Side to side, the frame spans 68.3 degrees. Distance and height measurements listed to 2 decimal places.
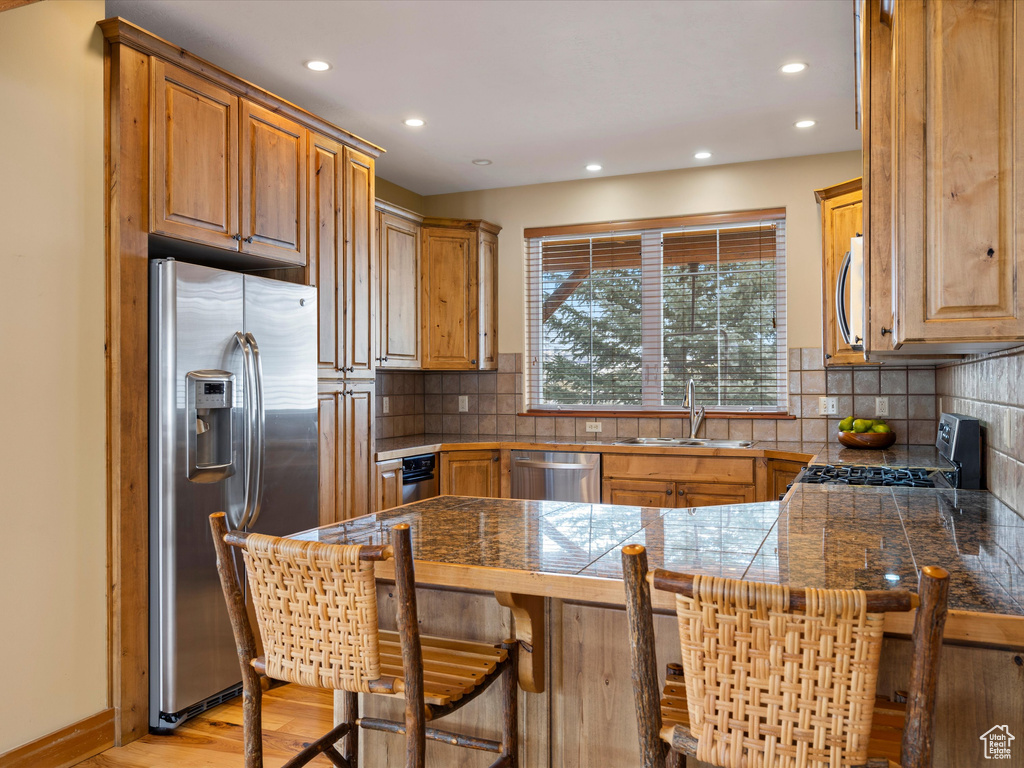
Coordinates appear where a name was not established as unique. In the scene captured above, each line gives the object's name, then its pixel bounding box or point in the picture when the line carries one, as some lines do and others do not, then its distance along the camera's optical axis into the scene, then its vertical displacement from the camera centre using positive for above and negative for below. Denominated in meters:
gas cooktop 2.81 -0.35
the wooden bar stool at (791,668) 1.01 -0.39
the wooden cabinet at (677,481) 4.17 -0.52
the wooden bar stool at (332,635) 1.36 -0.46
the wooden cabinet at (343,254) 3.61 +0.68
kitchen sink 4.45 -0.33
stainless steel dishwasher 4.46 -0.53
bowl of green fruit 3.96 -0.25
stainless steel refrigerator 2.69 -0.23
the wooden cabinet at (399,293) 4.55 +0.61
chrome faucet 4.73 -0.16
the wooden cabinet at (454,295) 5.02 +0.64
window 4.71 +0.49
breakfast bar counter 1.35 -0.36
